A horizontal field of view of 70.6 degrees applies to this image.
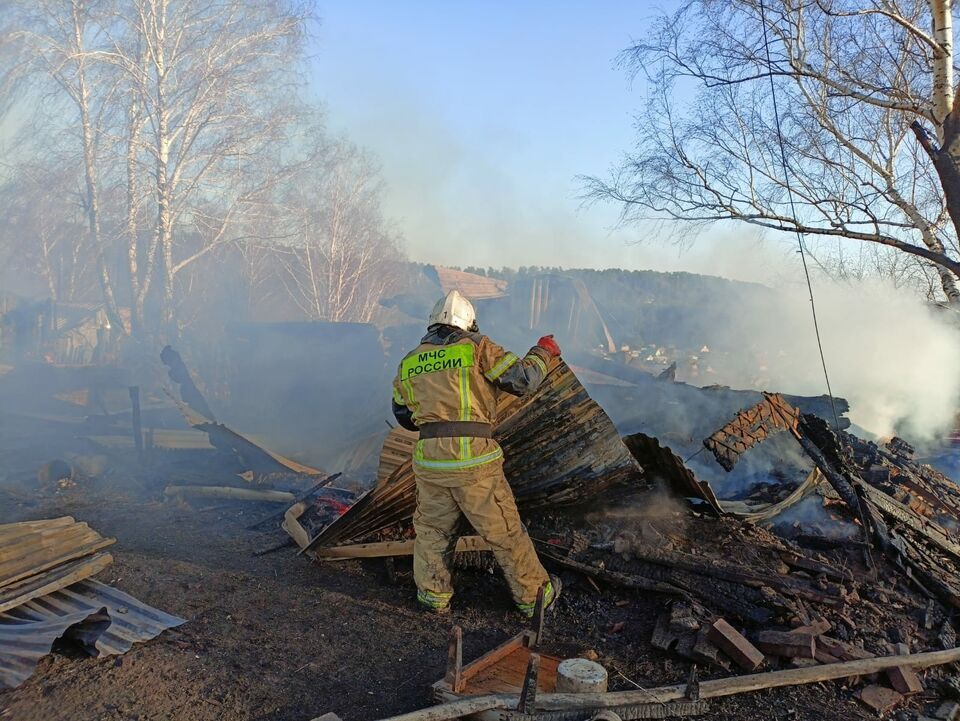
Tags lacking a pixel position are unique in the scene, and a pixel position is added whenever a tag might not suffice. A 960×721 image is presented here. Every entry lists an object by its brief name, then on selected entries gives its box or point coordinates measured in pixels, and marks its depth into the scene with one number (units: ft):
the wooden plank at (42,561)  12.42
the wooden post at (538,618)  11.63
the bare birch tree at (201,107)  48.52
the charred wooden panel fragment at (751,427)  14.76
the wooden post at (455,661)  9.95
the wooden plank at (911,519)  16.40
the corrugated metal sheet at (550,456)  14.80
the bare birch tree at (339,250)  71.97
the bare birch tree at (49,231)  52.75
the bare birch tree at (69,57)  47.16
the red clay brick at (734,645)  11.15
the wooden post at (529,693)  8.98
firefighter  13.25
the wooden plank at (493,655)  10.53
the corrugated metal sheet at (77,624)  10.27
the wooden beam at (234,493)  23.09
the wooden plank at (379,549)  15.05
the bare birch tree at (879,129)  19.40
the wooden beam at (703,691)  9.12
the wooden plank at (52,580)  11.91
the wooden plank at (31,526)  13.39
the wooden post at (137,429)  28.58
